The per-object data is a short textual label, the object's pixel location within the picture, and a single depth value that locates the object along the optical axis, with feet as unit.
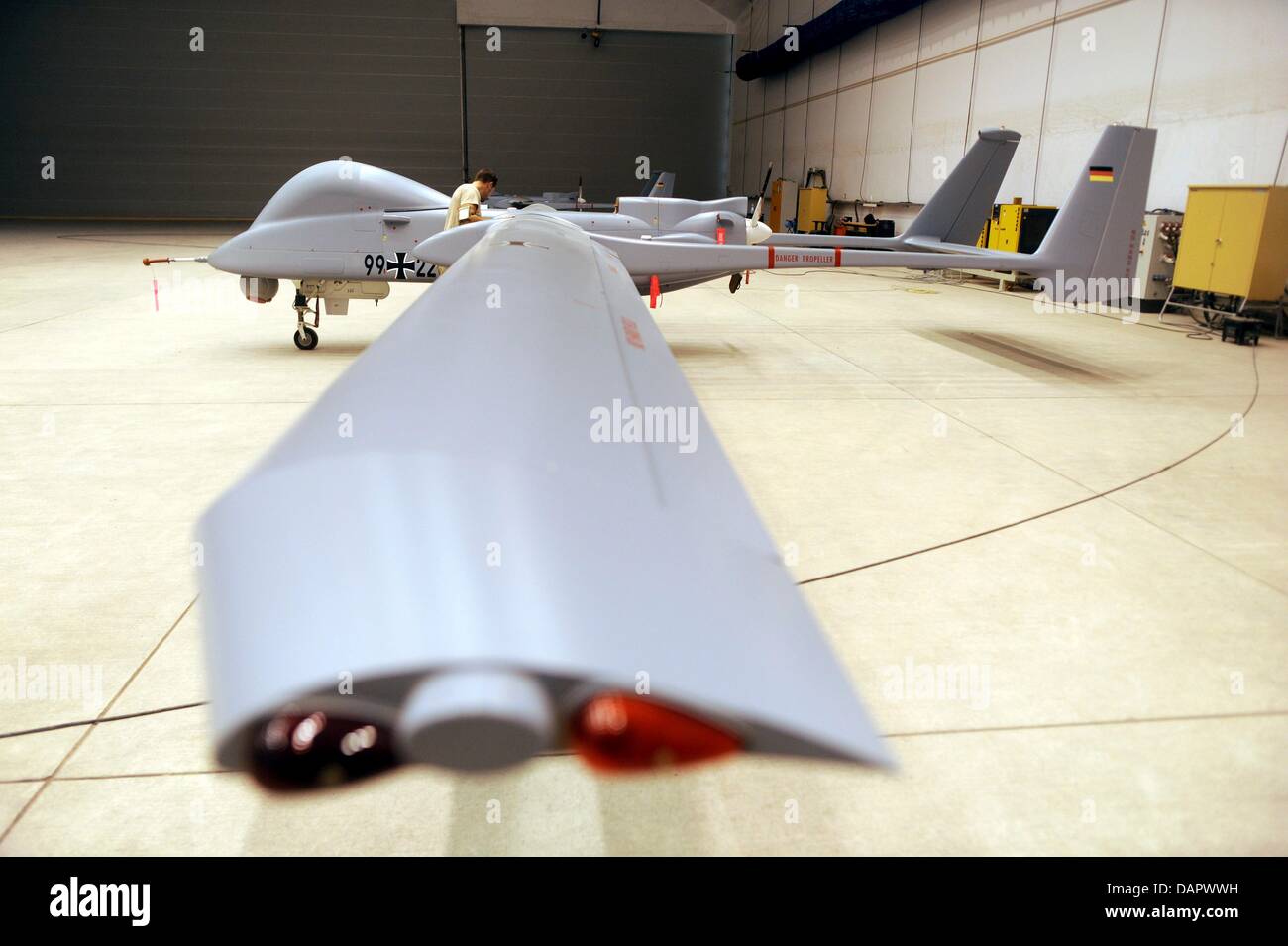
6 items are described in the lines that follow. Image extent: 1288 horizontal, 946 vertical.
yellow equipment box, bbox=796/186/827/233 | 85.30
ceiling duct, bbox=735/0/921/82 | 70.44
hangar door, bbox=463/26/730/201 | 108.78
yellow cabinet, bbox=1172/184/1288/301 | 34.45
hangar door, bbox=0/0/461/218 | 100.78
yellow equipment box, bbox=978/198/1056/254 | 49.70
